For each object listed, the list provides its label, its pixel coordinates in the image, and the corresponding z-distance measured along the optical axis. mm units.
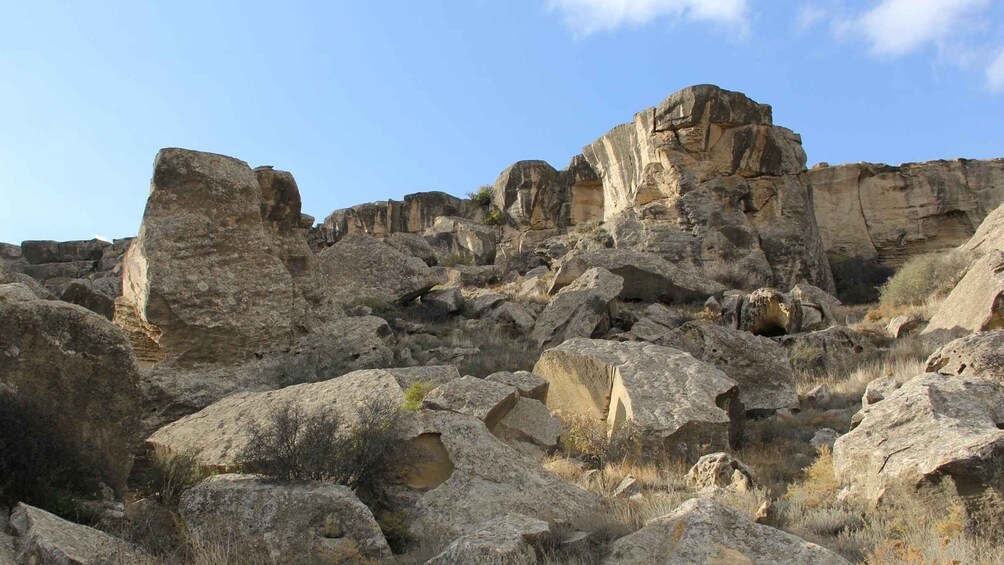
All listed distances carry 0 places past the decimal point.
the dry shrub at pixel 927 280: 16797
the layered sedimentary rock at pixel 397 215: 35562
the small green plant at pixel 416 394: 7250
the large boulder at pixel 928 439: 4676
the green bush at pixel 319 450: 5523
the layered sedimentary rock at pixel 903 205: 30875
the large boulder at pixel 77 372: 5719
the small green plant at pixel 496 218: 32500
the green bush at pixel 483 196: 34156
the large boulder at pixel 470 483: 5379
